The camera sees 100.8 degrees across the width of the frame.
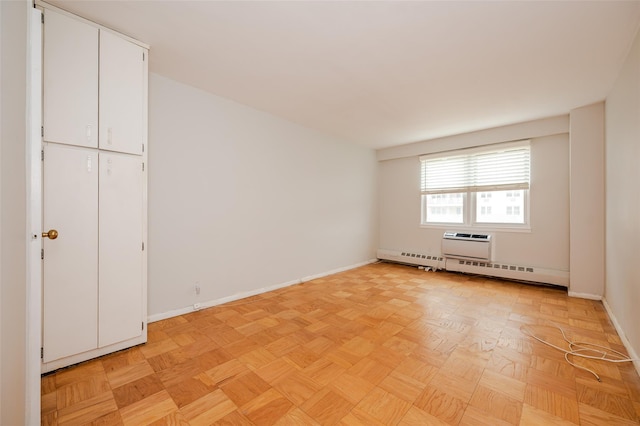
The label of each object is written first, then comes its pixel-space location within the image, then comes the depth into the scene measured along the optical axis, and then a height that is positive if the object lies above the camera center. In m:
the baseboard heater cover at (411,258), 5.23 -0.93
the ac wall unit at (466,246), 4.53 -0.57
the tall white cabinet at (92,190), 1.89 +0.16
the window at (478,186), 4.44 +0.51
